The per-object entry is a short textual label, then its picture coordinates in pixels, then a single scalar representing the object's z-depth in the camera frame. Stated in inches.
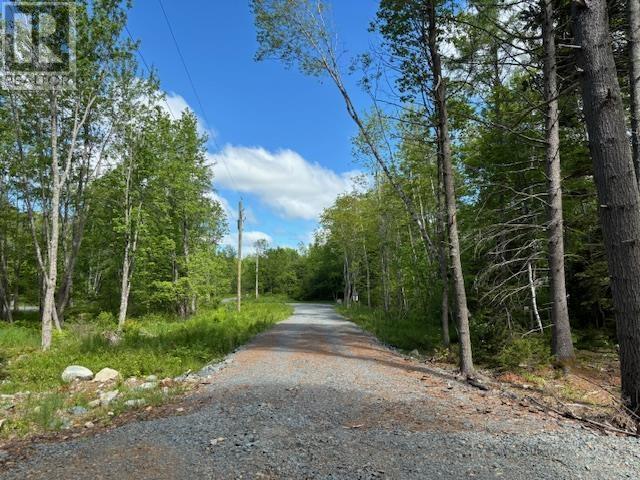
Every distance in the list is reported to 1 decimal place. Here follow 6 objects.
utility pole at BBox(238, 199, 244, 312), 1034.1
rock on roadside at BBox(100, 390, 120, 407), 261.5
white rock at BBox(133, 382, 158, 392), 282.2
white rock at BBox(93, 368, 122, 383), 335.9
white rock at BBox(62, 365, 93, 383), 340.4
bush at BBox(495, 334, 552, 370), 345.2
